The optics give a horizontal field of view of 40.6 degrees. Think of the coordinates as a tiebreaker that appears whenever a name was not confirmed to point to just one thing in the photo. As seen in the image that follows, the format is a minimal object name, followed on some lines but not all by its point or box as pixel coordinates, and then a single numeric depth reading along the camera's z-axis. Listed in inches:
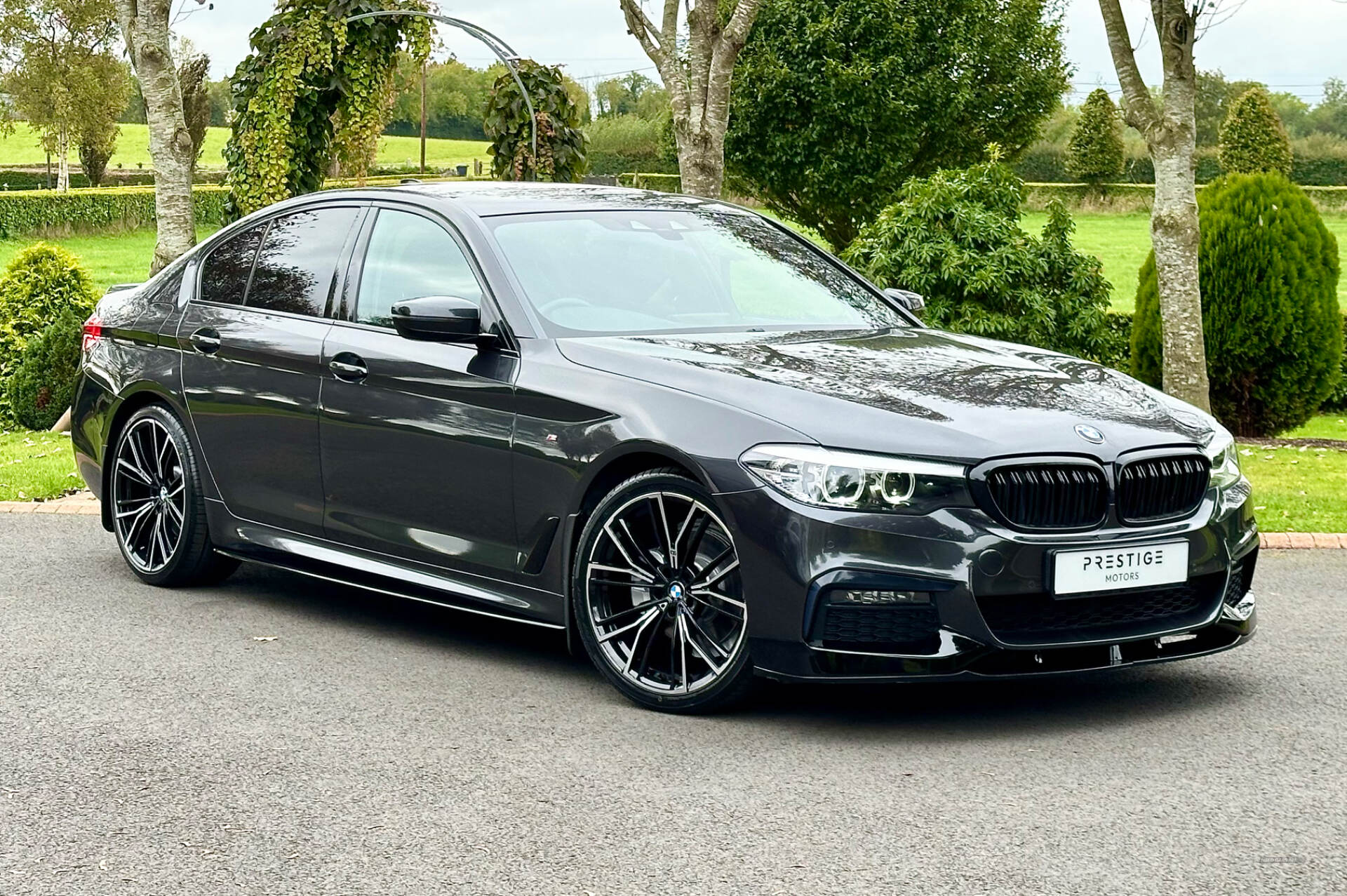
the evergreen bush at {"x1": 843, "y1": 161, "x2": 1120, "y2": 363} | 532.7
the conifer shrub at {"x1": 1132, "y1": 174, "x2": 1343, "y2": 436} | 596.7
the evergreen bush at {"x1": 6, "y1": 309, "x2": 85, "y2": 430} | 603.2
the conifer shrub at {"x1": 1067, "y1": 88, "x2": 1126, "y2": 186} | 2832.2
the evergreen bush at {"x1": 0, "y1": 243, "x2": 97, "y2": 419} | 620.7
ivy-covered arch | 633.0
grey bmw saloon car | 213.3
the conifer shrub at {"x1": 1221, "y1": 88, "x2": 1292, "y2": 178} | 2787.9
